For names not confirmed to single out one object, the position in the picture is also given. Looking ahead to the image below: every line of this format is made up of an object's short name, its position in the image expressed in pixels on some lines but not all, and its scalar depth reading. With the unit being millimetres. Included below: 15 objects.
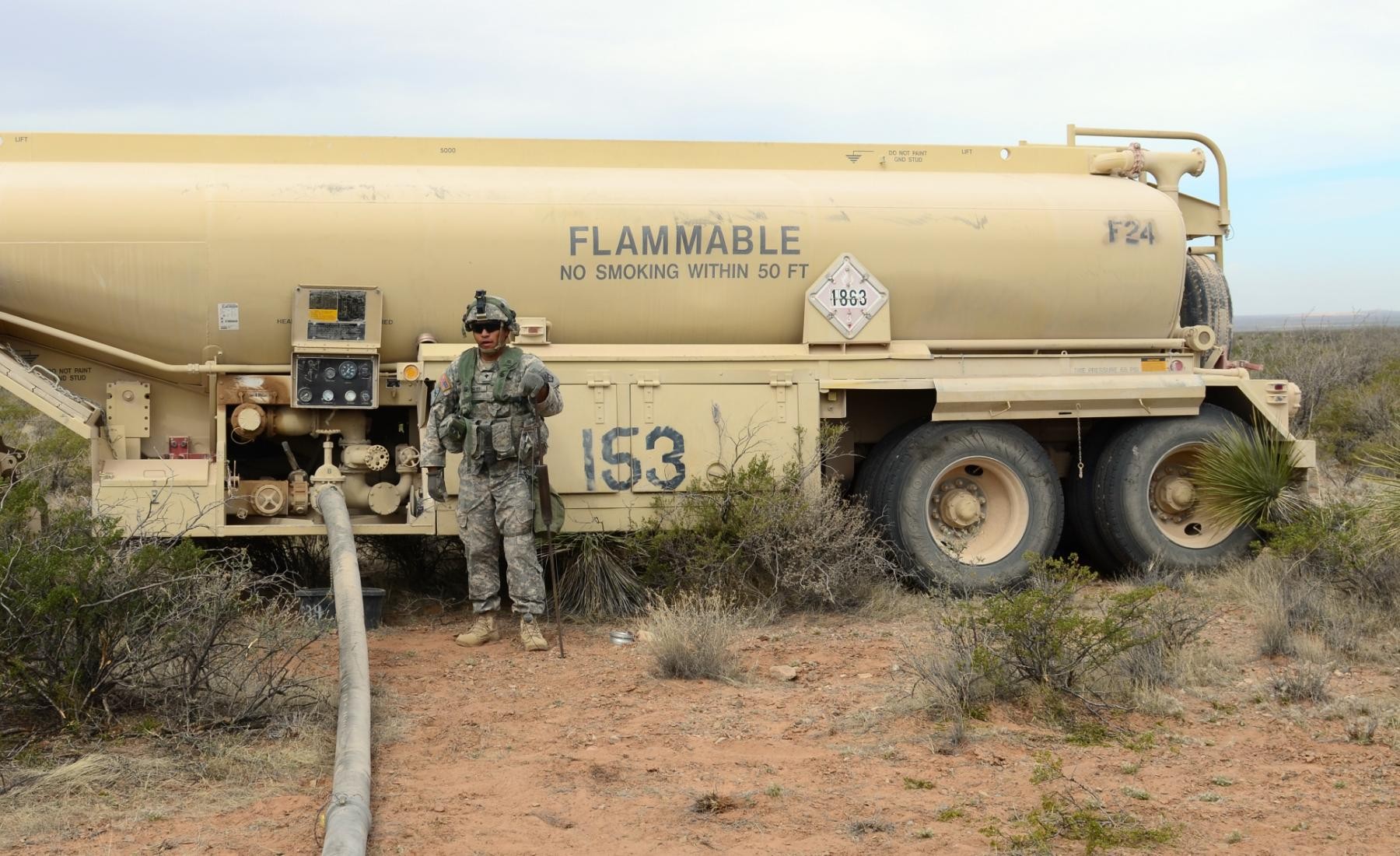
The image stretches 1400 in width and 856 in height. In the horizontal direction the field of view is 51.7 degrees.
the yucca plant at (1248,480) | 9844
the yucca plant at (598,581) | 9055
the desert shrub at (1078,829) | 4938
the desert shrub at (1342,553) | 8469
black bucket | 8539
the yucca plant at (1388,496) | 7945
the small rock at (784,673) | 7496
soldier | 8211
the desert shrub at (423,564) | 9875
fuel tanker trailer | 8695
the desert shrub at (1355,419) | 15422
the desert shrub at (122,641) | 6000
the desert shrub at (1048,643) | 6648
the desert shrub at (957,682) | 6520
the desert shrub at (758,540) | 8914
